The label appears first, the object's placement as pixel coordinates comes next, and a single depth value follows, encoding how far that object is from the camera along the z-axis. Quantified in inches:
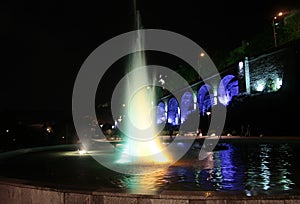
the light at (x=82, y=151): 690.8
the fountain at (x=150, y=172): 196.1
